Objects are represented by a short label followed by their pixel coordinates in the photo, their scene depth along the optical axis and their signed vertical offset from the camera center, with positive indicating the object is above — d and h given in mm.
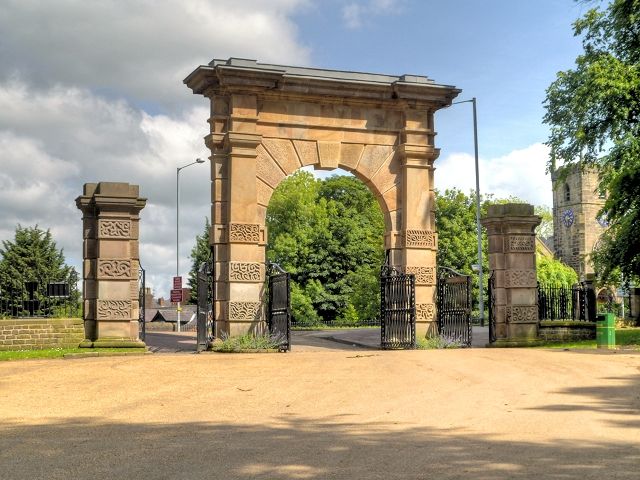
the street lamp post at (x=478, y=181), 41691 +5998
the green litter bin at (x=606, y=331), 19344 -617
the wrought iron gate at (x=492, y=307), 21859 -82
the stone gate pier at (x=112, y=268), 18844 +784
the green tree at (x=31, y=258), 38938 +2133
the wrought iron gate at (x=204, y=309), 20234 -123
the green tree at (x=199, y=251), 63106 +3897
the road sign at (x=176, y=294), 45750 +544
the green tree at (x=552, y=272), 61184 +2293
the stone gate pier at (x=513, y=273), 21625 +761
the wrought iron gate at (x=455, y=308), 21781 -107
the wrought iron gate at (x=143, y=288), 20242 +383
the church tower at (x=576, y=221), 90688 +8747
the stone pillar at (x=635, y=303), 34597 +20
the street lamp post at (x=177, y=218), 49153 +4916
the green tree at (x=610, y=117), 26078 +6470
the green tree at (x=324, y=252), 49875 +3128
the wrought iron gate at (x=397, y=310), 21219 -148
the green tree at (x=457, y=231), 53594 +4579
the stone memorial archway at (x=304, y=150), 20625 +3836
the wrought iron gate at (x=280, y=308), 19984 -91
